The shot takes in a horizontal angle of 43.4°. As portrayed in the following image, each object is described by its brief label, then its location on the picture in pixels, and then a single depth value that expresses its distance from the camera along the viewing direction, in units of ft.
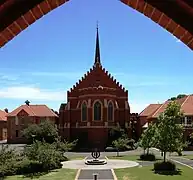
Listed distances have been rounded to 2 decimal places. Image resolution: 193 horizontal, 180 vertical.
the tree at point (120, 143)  99.27
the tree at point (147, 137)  76.72
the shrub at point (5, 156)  59.96
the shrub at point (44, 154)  64.74
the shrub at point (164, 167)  61.22
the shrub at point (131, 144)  116.80
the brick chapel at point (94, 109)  120.44
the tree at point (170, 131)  62.06
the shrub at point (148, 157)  80.66
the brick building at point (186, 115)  118.06
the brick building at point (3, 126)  183.34
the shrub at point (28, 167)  61.70
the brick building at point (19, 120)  159.04
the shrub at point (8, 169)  57.22
